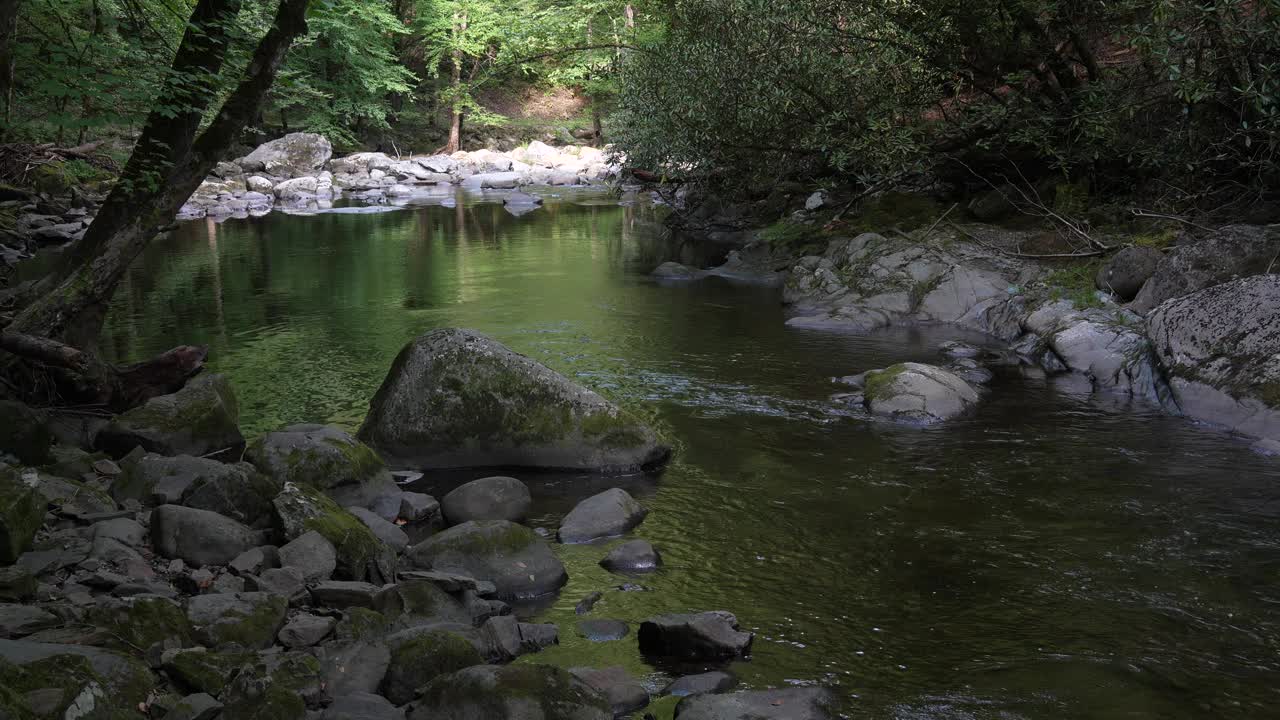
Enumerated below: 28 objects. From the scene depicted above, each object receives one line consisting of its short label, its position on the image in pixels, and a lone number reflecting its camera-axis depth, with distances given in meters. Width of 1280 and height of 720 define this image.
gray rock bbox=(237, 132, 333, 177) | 39.91
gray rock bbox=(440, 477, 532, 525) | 8.07
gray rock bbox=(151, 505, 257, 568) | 6.32
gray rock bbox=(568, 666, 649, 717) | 5.30
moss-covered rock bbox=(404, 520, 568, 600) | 6.86
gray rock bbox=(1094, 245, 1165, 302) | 13.55
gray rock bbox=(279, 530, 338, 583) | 6.28
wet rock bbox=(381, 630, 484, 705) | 5.29
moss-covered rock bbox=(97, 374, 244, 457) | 8.84
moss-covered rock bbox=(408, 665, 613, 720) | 4.91
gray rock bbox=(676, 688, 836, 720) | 5.07
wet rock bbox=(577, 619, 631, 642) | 6.15
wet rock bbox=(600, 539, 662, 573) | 7.20
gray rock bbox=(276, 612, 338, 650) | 5.48
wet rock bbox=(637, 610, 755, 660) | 5.87
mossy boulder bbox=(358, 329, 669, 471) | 9.40
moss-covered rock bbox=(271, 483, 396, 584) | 6.58
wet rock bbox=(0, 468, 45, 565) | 5.59
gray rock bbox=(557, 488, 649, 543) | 7.77
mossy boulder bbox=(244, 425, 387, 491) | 8.19
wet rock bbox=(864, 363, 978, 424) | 10.67
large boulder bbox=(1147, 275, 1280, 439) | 10.13
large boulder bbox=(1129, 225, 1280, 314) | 12.36
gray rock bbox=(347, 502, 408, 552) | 7.39
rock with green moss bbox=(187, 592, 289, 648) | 5.30
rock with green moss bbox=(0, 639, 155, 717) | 4.01
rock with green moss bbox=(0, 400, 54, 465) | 7.47
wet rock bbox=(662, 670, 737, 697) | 5.48
